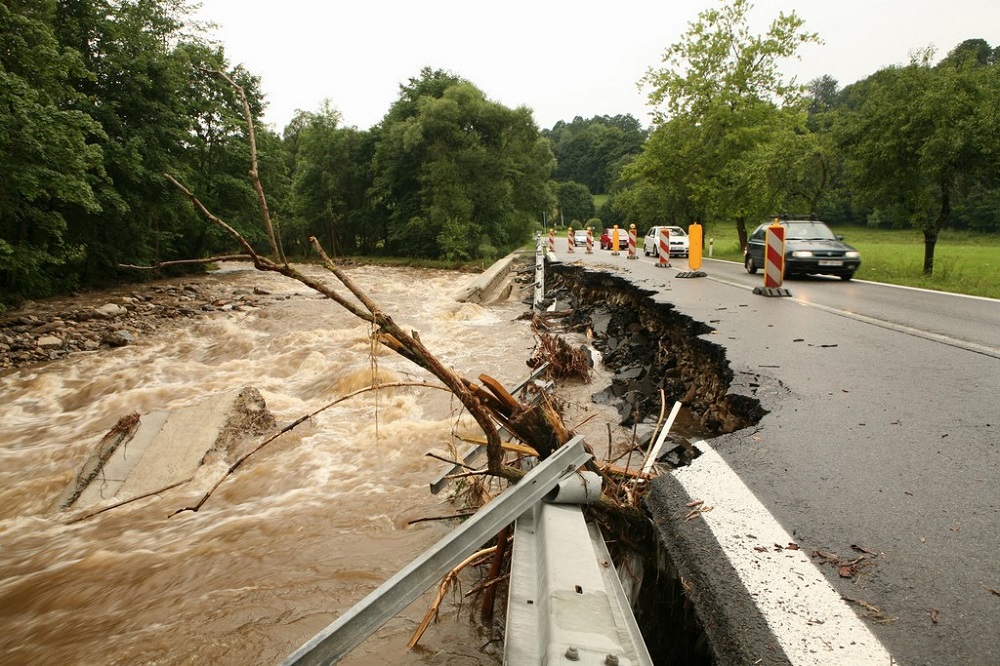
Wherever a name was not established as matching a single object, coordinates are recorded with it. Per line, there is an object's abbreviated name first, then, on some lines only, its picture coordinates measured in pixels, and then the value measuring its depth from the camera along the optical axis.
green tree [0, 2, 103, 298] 11.81
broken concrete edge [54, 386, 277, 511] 4.93
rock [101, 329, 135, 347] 12.19
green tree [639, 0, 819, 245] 25.38
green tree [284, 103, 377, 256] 41.94
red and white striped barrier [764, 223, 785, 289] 10.04
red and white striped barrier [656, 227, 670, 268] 16.45
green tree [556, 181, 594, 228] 103.81
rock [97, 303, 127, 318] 14.42
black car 12.52
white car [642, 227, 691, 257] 25.73
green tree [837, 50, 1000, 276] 12.43
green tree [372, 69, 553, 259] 35.78
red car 36.21
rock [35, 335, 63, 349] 11.51
